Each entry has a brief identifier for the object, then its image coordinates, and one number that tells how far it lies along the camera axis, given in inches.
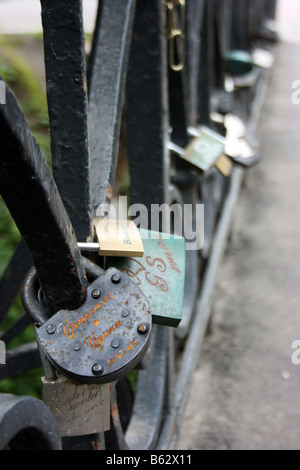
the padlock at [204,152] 75.6
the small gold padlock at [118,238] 38.0
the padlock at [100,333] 33.0
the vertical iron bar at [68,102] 35.8
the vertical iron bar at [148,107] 56.8
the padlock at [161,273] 40.5
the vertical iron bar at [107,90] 45.6
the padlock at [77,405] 36.3
